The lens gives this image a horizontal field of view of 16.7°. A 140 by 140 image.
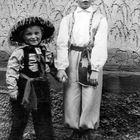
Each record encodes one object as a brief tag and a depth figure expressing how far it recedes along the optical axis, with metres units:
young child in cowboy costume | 5.10
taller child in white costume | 5.19
